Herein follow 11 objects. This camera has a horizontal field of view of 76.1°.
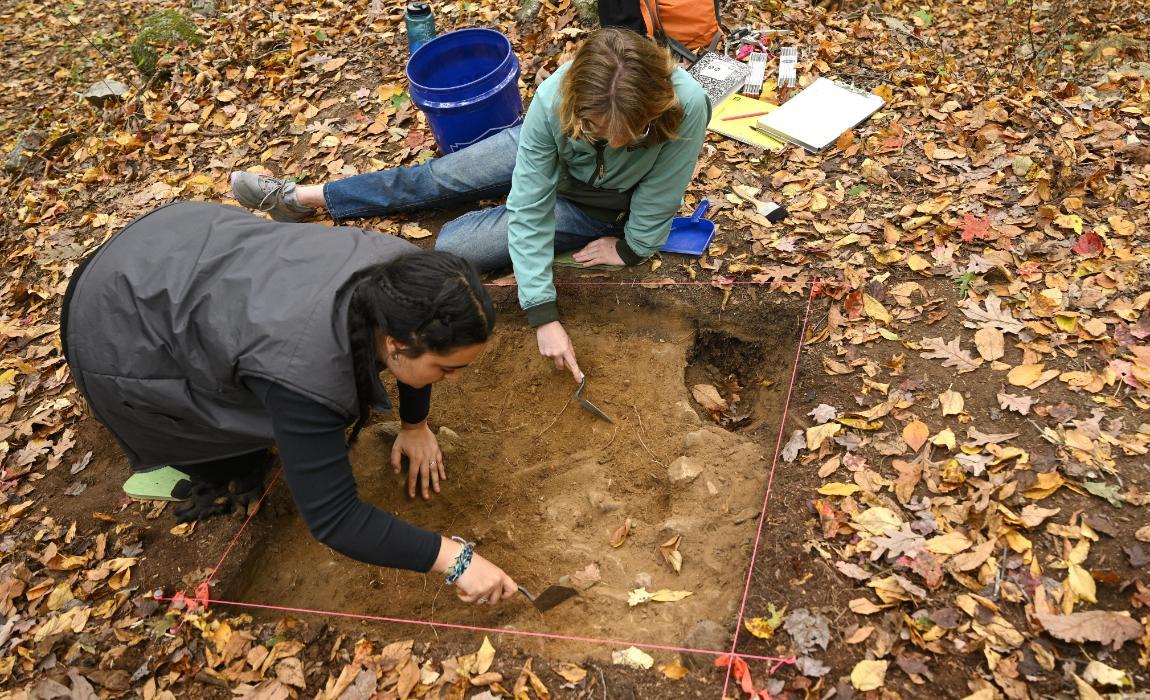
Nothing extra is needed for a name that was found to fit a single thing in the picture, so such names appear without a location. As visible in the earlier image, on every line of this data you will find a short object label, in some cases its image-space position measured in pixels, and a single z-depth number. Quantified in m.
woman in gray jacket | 2.08
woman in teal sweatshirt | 2.69
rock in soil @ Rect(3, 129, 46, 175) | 5.62
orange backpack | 4.97
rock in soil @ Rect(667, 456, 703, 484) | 3.09
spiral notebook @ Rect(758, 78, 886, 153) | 4.40
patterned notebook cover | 4.78
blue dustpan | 3.82
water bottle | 5.21
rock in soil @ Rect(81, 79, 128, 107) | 6.01
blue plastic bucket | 4.25
